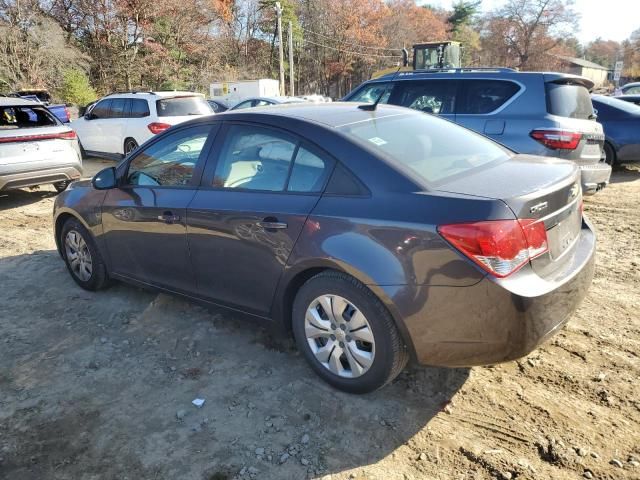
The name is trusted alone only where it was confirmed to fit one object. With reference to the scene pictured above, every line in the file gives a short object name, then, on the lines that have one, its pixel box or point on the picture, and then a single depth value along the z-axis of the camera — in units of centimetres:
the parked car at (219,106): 1923
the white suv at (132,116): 1080
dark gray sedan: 238
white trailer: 2972
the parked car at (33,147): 726
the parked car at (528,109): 586
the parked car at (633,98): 1139
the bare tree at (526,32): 5697
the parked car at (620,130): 906
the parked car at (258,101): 1544
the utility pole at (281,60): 3445
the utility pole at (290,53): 3662
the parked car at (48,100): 1683
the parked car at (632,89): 1641
